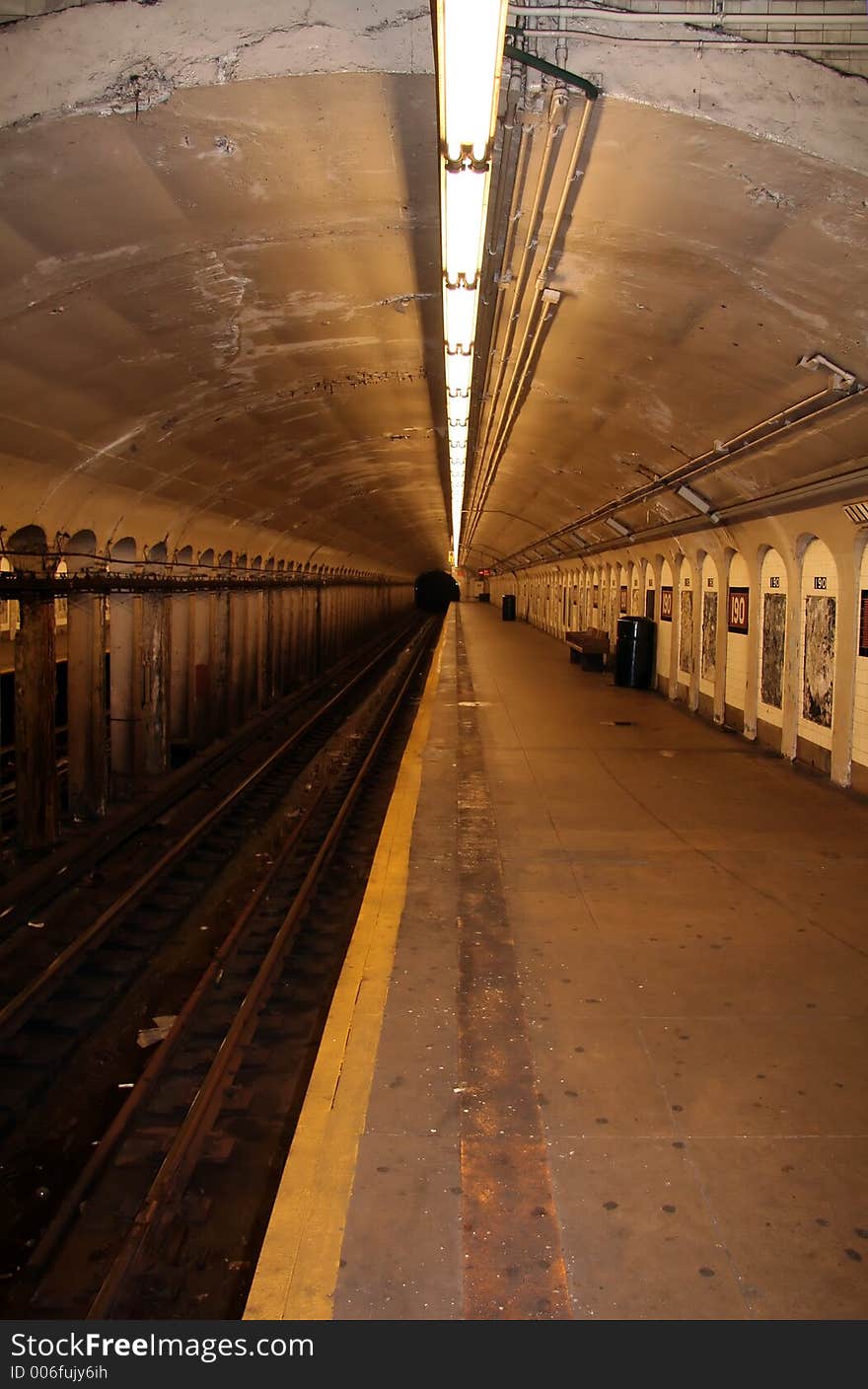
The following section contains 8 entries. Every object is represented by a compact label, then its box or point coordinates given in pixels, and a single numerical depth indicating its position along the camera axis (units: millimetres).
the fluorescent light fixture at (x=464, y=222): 4367
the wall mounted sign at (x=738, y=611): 14162
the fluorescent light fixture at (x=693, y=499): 12969
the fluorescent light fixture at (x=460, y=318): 6039
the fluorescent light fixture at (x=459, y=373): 7781
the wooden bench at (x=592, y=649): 23875
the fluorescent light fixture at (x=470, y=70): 3265
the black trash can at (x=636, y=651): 20172
